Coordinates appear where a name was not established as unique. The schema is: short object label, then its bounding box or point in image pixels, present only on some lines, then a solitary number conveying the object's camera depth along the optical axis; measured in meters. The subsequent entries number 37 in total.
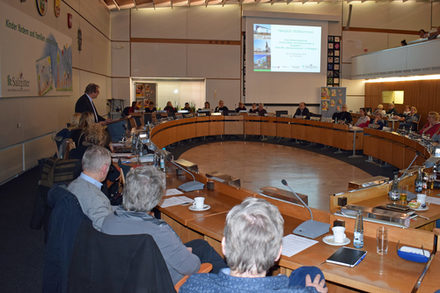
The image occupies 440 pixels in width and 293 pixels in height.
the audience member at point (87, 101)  6.08
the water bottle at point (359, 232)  2.37
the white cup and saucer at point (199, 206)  3.09
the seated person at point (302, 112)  12.61
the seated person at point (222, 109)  13.59
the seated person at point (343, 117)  11.08
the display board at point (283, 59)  15.66
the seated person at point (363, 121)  10.41
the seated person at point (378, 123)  9.28
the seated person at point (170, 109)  12.89
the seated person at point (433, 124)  7.55
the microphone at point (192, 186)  3.71
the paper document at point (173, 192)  3.63
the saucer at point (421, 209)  3.17
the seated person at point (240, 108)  13.90
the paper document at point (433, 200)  3.42
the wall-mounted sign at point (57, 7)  8.39
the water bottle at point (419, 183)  3.81
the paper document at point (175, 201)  3.25
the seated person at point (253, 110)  13.87
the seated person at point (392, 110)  13.62
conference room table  1.98
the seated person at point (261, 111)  13.65
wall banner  6.05
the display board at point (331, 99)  16.41
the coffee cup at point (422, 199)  3.26
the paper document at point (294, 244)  2.30
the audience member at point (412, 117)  11.95
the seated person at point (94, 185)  2.60
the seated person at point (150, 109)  12.98
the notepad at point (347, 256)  2.12
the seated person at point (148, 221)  2.01
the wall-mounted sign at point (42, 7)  7.40
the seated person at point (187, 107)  14.03
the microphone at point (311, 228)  2.55
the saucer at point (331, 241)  2.39
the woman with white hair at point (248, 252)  1.32
